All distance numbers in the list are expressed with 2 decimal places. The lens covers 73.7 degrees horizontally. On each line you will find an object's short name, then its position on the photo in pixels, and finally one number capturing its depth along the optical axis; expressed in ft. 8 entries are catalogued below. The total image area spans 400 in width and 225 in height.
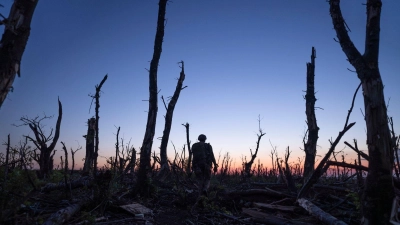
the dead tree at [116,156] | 23.17
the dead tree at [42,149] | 50.44
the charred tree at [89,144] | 56.34
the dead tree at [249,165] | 61.57
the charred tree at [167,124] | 51.65
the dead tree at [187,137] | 39.30
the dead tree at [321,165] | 18.66
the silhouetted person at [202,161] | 32.09
